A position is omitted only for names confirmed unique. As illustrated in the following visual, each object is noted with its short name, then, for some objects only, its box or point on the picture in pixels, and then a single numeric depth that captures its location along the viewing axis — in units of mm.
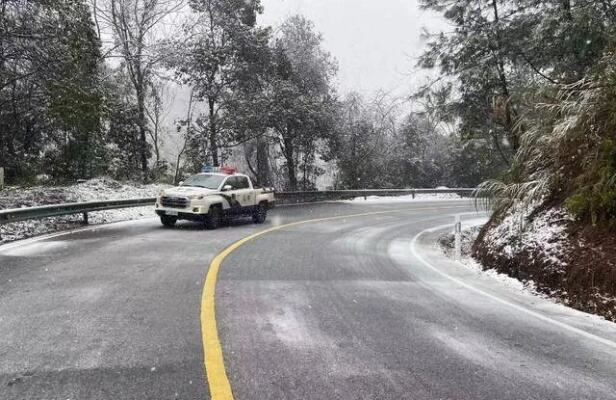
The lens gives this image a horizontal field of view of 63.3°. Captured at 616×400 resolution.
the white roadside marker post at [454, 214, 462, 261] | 11498
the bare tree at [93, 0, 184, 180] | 26719
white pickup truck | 14383
